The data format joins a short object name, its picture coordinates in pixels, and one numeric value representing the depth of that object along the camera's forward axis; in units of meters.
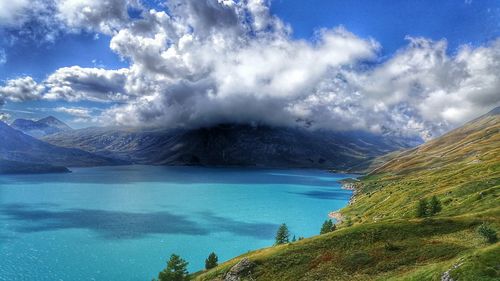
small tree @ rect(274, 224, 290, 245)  102.16
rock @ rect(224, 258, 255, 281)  60.88
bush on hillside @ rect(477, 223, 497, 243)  49.75
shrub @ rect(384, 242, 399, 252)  54.97
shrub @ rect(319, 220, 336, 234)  101.50
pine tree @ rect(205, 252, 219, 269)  85.69
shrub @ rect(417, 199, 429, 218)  86.06
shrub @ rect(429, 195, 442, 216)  87.81
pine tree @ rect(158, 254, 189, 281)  69.00
